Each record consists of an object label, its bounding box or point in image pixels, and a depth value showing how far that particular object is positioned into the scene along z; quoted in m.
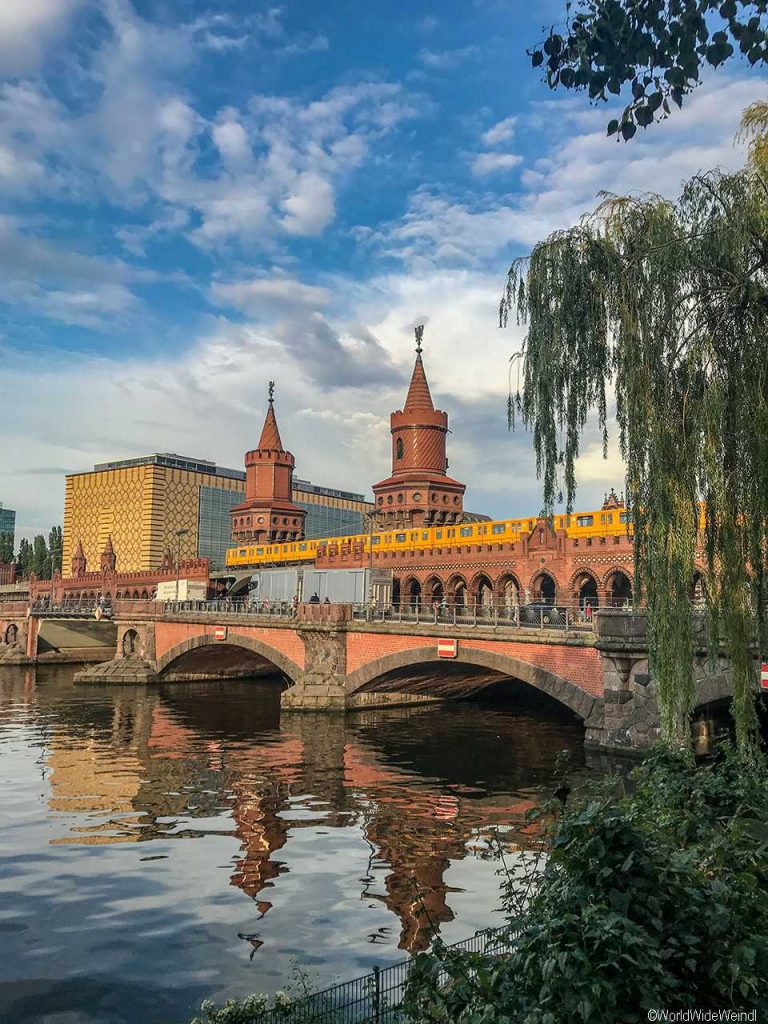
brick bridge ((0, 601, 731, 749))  27.59
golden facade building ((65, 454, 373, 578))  142.88
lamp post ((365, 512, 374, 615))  53.55
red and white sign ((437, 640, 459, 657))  34.84
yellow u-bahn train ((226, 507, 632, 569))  51.28
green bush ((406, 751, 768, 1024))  5.91
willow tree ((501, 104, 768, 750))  11.78
